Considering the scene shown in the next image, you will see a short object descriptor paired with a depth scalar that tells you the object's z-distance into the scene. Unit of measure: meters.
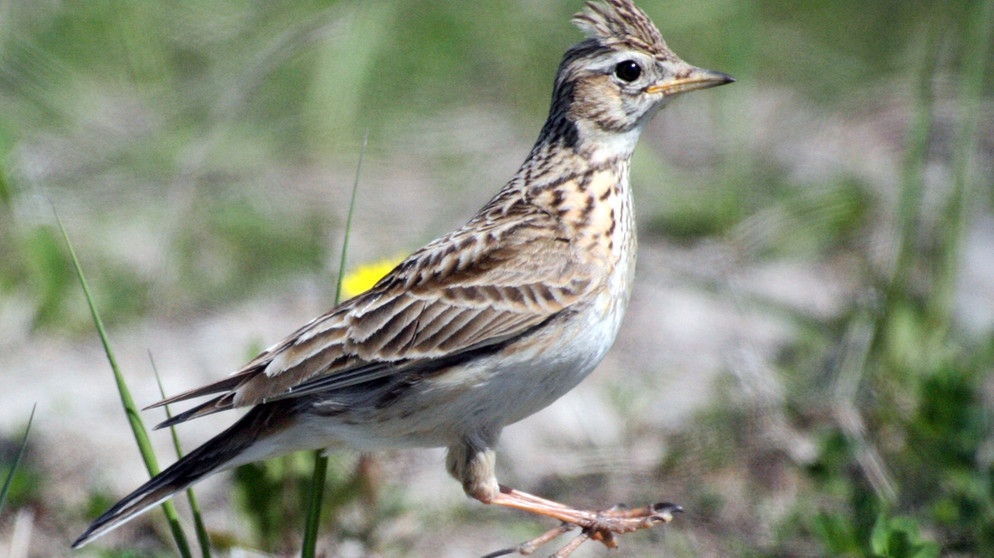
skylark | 7.71
